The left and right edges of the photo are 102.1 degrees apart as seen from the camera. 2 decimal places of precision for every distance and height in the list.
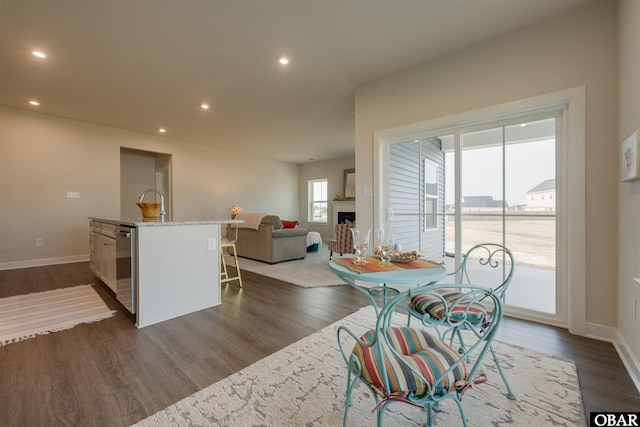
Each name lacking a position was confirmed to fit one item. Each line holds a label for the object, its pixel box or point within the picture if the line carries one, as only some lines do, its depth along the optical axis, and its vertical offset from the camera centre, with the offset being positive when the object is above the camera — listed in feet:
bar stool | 11.17 -1.43
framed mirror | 26.02 +2.80
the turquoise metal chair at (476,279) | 5.16 -2.00
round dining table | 4.42 -1.12
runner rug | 7.36 -3.34
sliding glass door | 8.08 +0.52
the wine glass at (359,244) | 5.65 -0.74
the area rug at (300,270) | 12.48 -3.33
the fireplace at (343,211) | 25.44 +0.06
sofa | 16.21 -1.89
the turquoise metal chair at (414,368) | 2.99 -1.97
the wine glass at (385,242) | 5.74 -0.71
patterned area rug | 4.26 -3.43
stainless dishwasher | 7.73 -1.73
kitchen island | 7.70 -1.77
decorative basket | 9.84 +0.11
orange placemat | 4.94 -1.10
